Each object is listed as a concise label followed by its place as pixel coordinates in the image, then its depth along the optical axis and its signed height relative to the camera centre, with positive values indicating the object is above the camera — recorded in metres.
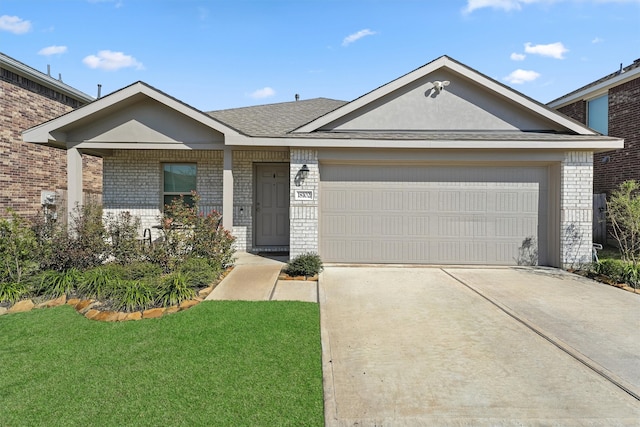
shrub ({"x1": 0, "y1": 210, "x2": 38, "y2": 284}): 5.48 -0.69
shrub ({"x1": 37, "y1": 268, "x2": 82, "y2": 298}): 5.33 -1.21
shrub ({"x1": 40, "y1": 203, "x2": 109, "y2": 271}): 5.86 -0.64
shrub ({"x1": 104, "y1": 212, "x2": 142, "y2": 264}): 6.30 -0.66
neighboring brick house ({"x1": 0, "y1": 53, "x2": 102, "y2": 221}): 10.27 +2.18
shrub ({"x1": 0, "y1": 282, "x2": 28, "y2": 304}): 5.07 -1.28
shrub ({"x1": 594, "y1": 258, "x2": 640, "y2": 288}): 6.30 -1.17
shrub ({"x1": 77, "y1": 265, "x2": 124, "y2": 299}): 5.21 -1.19
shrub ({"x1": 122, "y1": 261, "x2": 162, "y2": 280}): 5.72 -1.08
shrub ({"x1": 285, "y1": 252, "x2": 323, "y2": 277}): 6.70 -1.15
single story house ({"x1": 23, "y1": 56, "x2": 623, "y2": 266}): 7.46 +1.08
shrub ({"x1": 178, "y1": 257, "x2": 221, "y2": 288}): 5.74 -1.12
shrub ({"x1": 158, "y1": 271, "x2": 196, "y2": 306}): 4.99 -1.26
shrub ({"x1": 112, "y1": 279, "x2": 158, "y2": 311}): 4.79 -1.28
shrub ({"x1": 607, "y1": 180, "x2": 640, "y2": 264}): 6.79 -0.07
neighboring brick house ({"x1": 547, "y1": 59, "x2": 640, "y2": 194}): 10.28 +3.20
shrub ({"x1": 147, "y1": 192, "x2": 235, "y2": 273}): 6.24 -0.61
